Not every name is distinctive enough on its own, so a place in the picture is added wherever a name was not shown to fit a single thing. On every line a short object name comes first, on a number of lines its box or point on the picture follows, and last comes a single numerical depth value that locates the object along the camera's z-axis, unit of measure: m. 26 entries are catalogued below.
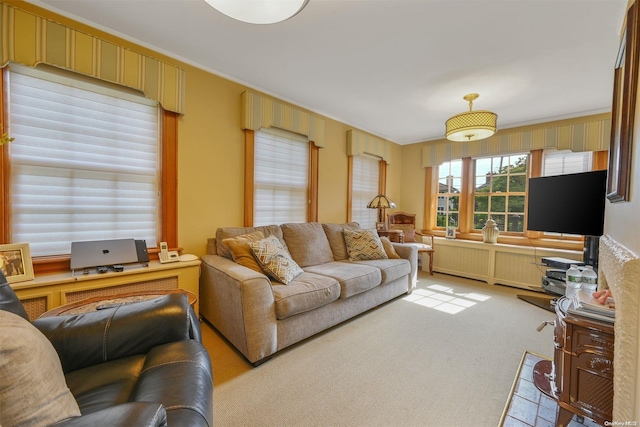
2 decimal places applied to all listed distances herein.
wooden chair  4.35
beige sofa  1.83
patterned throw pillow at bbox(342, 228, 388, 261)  3.23
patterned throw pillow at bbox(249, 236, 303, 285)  2.25
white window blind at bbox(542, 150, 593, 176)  3.46
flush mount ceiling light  1.19
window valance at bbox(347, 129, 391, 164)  4.03
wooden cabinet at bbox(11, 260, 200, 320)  1.62
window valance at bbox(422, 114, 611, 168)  3.29
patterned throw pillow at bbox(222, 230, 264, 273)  2.28
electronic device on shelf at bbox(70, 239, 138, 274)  1.86
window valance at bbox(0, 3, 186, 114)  1.67
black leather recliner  0.91
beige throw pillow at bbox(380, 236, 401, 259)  3.36
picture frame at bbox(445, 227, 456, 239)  4.46
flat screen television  2.28
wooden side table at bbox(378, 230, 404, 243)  4.16
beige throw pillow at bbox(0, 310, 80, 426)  0.63
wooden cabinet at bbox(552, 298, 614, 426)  1.14
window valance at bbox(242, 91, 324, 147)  2.80
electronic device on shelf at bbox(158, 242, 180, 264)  2.17
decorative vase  4.01
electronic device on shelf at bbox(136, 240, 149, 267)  2.08
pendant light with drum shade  2.52
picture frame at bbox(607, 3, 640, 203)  1.20
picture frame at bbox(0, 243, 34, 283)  1.60
